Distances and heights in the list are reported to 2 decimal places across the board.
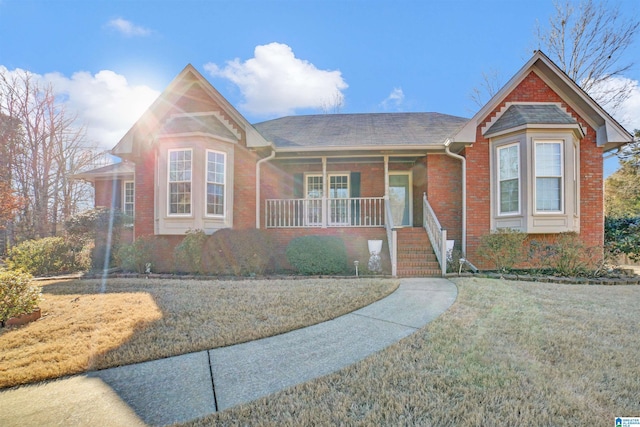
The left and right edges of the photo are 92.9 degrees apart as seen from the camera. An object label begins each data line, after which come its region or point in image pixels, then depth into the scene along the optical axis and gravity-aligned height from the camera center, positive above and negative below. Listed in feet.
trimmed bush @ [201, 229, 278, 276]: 28.73 -3.67
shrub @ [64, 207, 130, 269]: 35.11 -1.85
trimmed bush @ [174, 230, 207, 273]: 29.22 -3.47
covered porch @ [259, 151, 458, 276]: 35.81 +3.60
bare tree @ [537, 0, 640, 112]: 49.29 +29.01
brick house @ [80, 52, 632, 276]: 29.81 +5.30
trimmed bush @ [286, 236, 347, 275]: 29.17 -3.91
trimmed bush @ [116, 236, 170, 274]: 31.19 -4.16
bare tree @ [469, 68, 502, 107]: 63.57 +27.43
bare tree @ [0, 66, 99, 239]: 56.13 +11.78
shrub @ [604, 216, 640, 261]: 31.12 -2.12
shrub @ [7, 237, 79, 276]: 32.37 -4.60
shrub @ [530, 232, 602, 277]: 27.17 -3.73
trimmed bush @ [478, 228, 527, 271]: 28.50 -2.99
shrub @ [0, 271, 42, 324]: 15.05 -4.14
